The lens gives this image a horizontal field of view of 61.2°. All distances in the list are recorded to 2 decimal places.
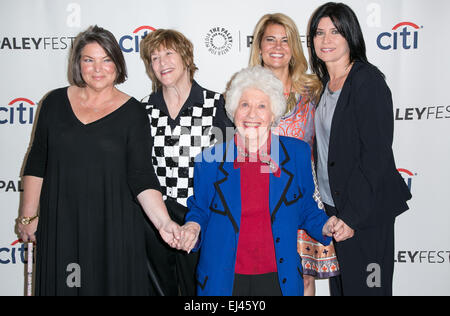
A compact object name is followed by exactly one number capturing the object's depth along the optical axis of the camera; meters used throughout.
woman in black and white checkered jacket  2.22
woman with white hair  1.68
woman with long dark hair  1.92
